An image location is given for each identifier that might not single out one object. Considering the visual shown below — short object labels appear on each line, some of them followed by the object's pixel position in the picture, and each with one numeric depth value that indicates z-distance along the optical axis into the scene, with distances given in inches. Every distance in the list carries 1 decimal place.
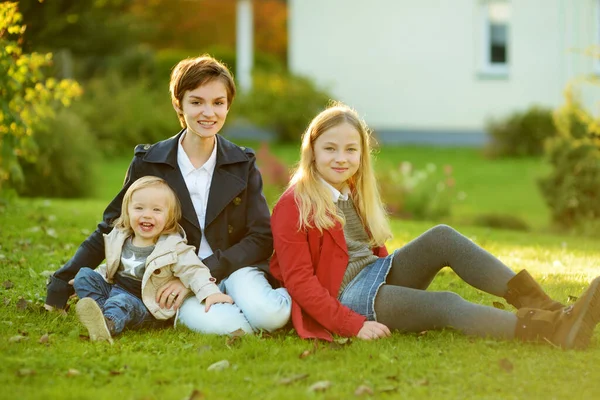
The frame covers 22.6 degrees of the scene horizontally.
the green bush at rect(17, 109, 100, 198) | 771.4
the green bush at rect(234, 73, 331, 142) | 1298.9
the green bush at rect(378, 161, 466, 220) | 782.0
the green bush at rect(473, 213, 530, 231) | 726.9
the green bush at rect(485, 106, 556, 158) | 1199.2
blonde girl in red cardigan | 281.5
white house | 1306.3
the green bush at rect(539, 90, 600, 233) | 689.2
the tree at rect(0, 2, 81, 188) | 446.4
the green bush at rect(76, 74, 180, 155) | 1161.1
